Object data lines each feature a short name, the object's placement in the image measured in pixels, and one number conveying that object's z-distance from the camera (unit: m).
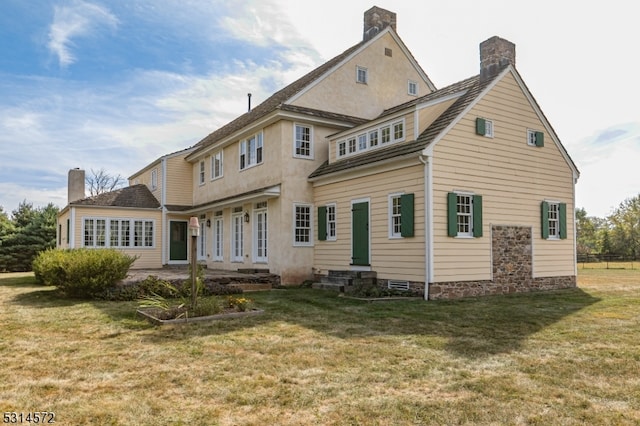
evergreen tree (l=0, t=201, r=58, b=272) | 29.41
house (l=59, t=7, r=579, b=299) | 13.57
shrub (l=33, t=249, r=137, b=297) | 12.63
